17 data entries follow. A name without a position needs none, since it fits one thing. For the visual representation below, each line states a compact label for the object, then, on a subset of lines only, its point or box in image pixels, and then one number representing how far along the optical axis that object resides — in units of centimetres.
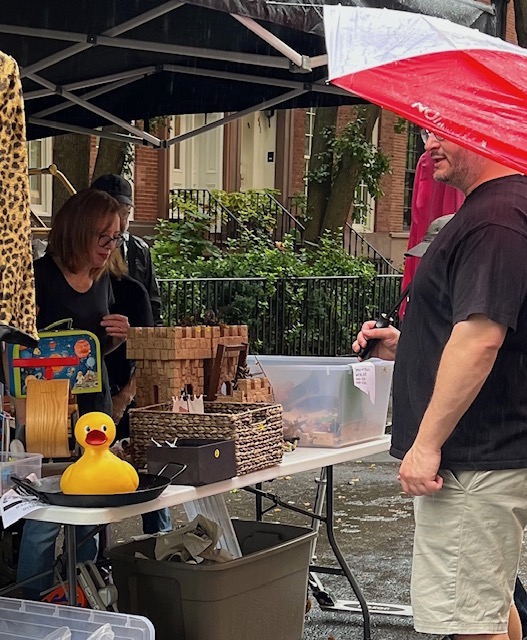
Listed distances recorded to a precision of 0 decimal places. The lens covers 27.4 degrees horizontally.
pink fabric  525
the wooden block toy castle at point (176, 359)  420
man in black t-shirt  325
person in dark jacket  619
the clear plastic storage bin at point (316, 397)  466
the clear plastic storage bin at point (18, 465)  368
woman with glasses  473
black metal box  378
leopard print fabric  305
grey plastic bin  413
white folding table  346
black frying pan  347
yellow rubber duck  353
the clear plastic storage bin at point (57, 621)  356
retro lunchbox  417
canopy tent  492
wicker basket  397
